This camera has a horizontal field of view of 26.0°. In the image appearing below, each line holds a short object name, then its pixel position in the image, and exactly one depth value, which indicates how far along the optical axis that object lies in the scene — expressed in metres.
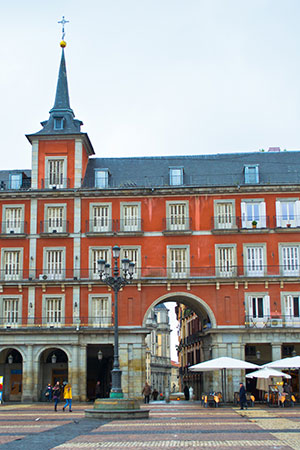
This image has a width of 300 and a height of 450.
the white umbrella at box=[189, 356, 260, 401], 39.97
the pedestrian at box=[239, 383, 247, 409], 36.44
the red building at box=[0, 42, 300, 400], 47.69
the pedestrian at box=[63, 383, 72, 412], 35.69
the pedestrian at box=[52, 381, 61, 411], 35.83
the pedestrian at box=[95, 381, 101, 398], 49.19
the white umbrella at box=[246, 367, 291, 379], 38.95
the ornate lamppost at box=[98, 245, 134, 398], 31.28
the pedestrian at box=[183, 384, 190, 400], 54.77
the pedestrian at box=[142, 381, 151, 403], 44.81
